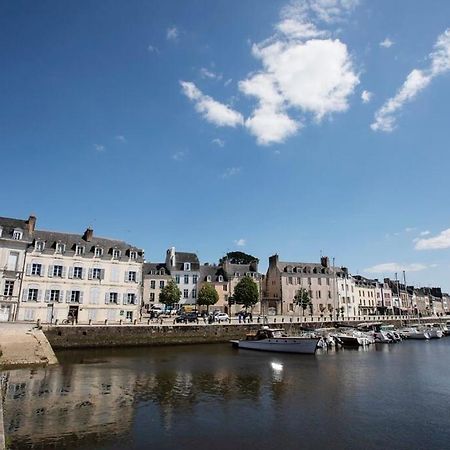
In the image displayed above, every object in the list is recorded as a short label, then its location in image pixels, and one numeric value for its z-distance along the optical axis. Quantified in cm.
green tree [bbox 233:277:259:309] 6178
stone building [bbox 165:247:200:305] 6688
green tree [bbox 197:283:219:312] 6028
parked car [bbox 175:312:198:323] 4796
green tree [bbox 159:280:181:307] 5772
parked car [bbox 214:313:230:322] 5078
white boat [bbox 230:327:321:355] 3788
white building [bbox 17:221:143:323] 4212
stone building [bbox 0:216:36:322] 3988
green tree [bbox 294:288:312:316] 6675
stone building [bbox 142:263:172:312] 6456
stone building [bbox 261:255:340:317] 7238
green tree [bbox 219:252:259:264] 9881
